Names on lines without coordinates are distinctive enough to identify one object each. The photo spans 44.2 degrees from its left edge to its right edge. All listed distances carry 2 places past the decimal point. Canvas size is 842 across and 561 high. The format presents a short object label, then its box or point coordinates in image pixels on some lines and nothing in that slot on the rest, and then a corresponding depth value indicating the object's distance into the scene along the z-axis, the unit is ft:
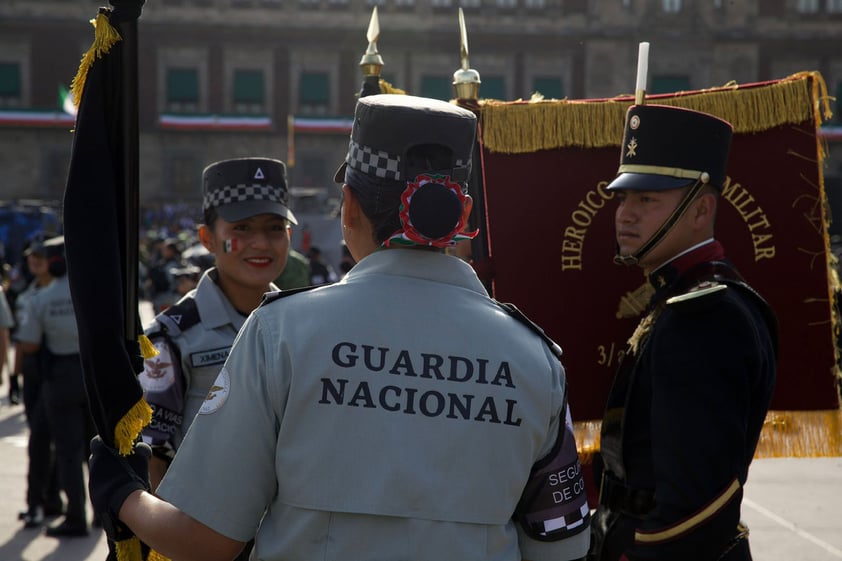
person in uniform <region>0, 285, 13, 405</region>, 27.02
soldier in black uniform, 8.20
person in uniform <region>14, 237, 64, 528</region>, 22.74
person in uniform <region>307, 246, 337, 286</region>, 44.83
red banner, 11.09
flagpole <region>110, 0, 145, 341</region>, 7.29
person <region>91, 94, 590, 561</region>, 5.71
